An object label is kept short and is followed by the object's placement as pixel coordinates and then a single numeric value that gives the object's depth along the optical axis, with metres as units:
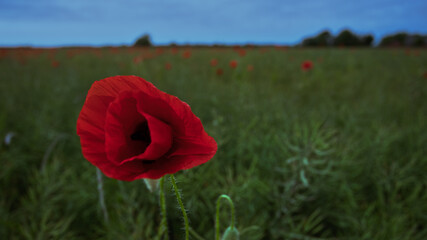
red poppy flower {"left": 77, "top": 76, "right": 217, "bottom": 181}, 0.29
